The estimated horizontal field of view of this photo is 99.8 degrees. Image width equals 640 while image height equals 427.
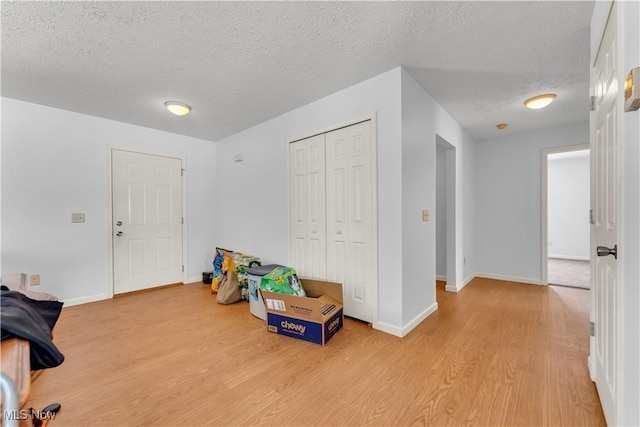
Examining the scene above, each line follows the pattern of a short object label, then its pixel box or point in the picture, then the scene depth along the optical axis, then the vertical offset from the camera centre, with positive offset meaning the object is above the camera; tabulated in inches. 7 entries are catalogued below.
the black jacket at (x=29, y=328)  27.9 -12.6
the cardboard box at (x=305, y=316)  89.4 -35.7
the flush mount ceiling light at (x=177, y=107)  120.2 +48.0
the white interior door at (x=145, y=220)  145.7 -3.8
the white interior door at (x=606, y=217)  48.9 -1.2
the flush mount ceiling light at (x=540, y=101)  113.7 +47.7
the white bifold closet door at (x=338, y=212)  103.3 +0.3
